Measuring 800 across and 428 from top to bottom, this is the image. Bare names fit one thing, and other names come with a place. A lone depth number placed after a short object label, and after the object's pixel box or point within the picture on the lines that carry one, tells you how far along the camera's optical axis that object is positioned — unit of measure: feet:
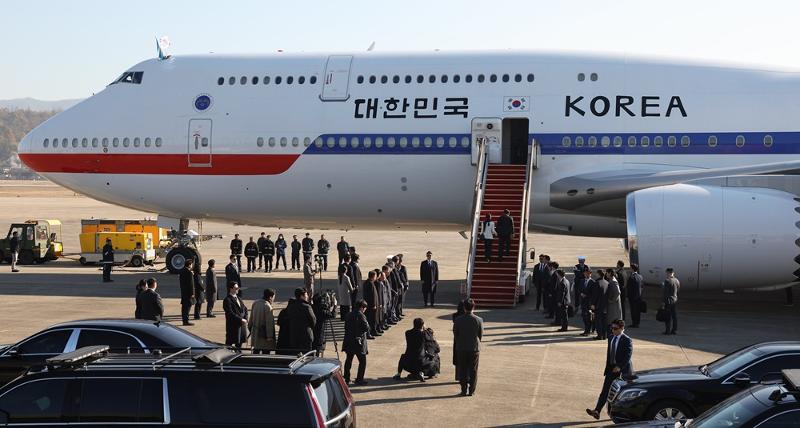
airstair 75.31
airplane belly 85.76
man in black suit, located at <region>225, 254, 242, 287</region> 70.64
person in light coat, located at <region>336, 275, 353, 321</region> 63.05
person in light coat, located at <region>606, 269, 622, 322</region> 60.18
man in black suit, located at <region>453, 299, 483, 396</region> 45.88
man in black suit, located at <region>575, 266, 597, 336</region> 62.08
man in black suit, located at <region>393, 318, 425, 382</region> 48.70
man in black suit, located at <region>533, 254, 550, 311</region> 72.28
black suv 28.68
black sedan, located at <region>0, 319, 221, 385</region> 41.22
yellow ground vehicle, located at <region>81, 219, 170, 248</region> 117.29
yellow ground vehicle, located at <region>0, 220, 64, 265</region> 113.39
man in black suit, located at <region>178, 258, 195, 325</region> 66.18
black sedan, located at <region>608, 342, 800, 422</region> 37.22
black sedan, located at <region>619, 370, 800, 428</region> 27.27
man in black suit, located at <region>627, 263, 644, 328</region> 65.62
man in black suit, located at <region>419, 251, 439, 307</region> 74.74
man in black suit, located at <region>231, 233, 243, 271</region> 101.60
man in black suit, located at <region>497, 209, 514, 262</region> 77.36
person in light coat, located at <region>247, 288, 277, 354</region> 49.16
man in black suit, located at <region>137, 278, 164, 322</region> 55.83
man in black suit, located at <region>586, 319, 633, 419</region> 41.47
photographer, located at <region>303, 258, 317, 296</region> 75.05
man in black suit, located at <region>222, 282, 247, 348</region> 53.26
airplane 81.61
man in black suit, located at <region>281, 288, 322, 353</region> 47.37
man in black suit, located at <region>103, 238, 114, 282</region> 92.07
